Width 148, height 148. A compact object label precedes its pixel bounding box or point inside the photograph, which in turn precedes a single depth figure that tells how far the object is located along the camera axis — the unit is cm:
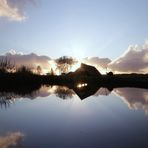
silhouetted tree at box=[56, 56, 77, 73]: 7529
